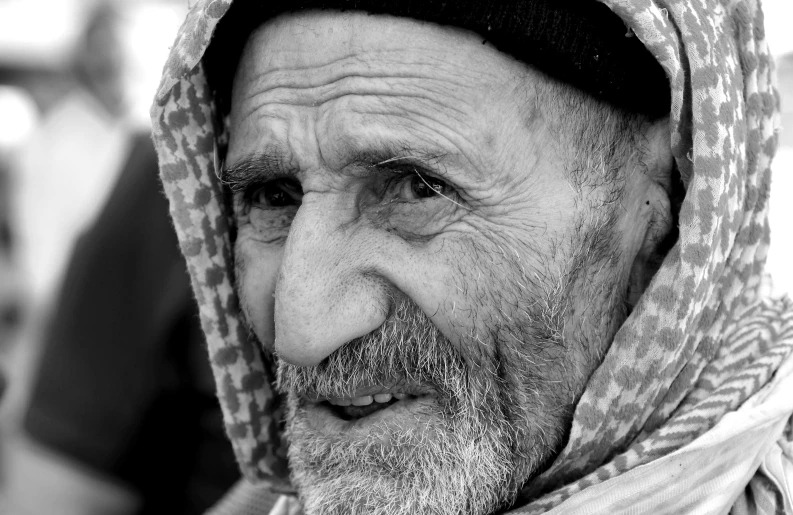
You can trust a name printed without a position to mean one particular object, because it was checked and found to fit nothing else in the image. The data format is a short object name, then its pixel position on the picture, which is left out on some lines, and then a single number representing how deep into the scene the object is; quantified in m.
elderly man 0.99
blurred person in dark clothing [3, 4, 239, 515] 1.26
